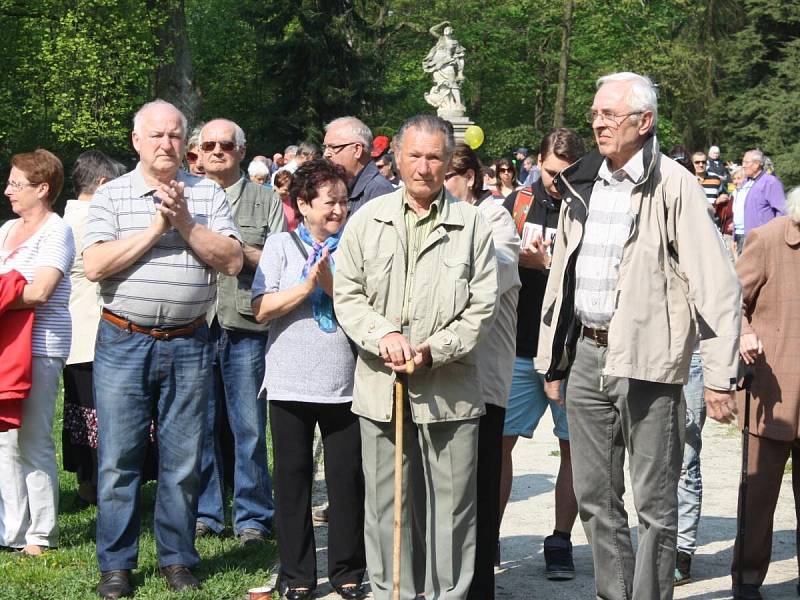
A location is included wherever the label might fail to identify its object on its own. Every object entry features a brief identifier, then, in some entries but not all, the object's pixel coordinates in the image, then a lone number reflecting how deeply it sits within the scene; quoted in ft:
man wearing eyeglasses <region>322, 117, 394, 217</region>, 21.52
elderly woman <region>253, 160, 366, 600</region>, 18.48
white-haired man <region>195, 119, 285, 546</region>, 22.02
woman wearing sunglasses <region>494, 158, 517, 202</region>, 47.55
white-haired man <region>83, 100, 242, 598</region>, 17.94
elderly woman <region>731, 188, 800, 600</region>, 18.58
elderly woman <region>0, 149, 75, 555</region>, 20.98
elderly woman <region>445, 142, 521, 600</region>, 17.52
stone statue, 115.14
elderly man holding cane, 16.12
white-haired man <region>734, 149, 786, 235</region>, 59.36
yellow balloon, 63.94
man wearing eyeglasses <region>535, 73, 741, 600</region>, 15.29
